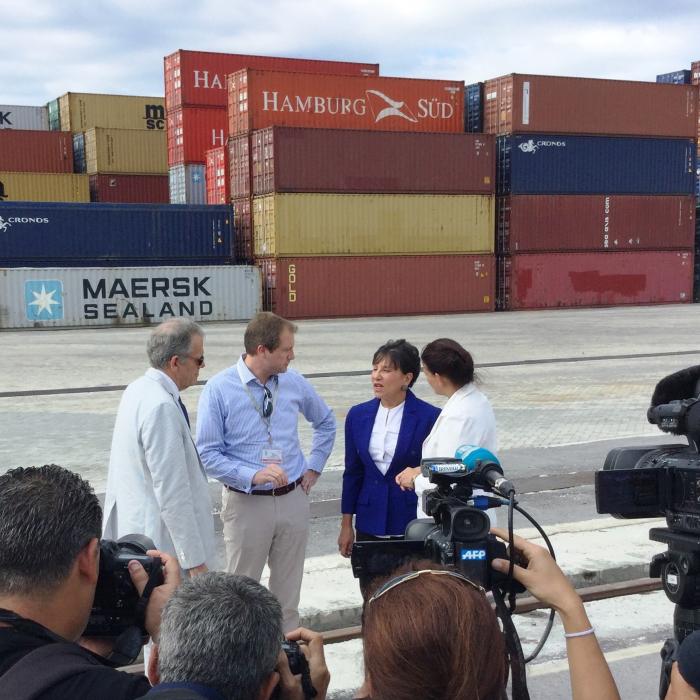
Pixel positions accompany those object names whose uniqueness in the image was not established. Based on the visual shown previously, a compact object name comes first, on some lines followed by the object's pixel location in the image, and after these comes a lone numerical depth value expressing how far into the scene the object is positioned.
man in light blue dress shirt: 4.42
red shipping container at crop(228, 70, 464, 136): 33.56
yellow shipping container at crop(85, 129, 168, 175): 41.41
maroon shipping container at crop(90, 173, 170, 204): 41.97
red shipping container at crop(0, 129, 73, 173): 40.69
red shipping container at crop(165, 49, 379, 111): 38.00
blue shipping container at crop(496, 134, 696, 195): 36.53
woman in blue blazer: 4.54
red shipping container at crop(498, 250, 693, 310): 38.41
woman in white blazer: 4.11
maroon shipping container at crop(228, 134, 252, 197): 34.66
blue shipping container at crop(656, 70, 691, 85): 46.25
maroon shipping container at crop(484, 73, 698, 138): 35.81
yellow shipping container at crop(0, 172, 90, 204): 39.06
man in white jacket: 3.69
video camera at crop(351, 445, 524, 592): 2.15
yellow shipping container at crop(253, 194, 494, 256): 34.41
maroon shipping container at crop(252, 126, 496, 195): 33.53
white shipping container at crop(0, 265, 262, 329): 32.47
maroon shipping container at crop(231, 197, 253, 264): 36.09
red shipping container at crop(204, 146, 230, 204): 36.94
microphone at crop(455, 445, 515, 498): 2.31
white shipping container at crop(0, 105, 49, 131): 47.81
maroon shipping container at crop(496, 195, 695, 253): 37.50
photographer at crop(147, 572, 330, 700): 1.73
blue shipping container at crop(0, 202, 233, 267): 33.50
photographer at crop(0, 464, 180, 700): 1.65
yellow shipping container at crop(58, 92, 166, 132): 45.38
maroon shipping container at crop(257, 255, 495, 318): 35.25
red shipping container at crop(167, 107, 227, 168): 38.41
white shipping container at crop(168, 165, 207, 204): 38.84
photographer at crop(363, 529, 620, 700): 1.57
